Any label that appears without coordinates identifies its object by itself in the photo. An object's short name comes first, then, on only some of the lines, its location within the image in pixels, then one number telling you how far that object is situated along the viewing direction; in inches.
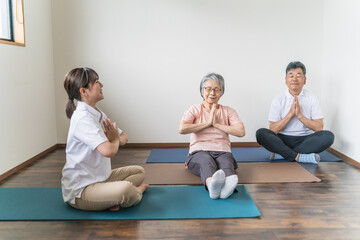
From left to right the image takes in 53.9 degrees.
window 135.4
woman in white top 86.2
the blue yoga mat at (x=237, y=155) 145.4
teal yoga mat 88.0
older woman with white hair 117.2
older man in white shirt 139.8
